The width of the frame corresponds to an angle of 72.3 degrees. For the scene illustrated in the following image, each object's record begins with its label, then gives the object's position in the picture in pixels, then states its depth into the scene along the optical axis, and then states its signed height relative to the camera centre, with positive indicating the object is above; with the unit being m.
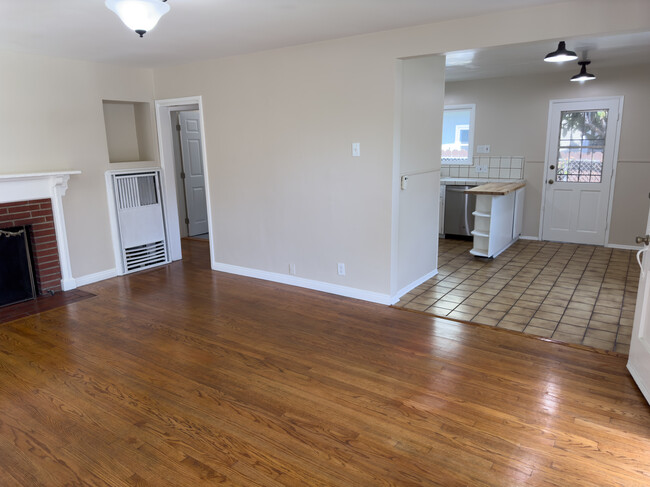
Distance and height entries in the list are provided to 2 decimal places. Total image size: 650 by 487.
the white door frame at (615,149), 5.73 -0.06
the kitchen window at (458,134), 6.87 +0.20
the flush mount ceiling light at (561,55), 3.89 +0.78
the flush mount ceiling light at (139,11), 2.41 +0.78
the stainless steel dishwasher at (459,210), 6.42 -0.91
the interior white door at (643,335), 2.50 -1.09
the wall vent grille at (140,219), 5.03 -0.75
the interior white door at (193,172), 6.96 -0.31
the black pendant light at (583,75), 5.18 +0.79
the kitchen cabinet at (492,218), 5.37 -0.87
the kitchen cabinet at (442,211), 6.62 -0.93
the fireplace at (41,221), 4.07 -0.61
